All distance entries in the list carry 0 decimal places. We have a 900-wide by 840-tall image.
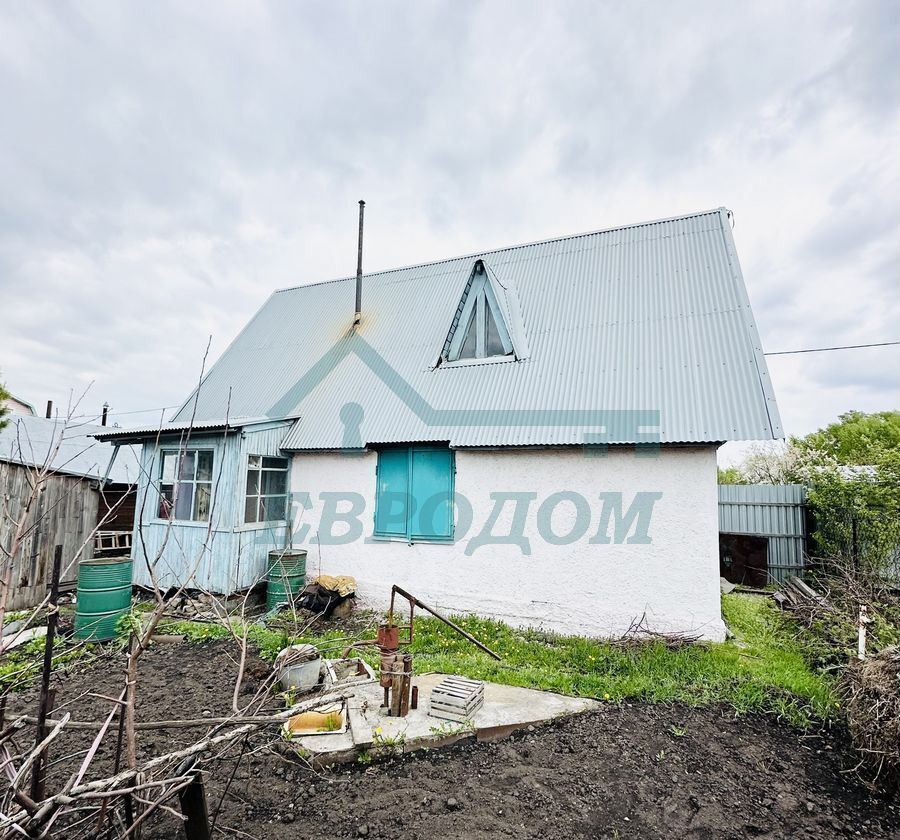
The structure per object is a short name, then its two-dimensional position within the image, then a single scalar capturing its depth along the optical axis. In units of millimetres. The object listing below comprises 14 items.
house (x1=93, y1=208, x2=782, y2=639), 7480
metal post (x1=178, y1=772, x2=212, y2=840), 2764
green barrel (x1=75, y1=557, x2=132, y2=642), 7480
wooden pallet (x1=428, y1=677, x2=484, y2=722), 4891
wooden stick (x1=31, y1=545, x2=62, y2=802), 2405
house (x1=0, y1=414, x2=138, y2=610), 9719
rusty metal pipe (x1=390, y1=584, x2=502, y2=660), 5749
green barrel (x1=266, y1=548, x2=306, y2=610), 8961
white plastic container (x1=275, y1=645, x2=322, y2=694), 5367
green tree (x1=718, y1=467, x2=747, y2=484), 21797
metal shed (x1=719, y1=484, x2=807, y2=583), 11062
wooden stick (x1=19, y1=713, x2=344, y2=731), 2332
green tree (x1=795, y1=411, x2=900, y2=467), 29156
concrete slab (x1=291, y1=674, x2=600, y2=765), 4438
